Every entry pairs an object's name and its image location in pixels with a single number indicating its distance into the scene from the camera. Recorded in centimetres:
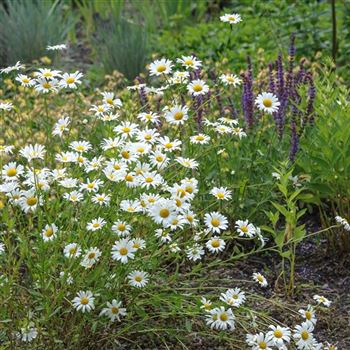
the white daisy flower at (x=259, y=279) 337
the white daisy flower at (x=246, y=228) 333
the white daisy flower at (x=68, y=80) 352
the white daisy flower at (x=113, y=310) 308
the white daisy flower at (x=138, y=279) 310
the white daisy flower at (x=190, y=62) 364
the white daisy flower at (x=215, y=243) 326
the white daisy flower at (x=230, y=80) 381
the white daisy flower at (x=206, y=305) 315
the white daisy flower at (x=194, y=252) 332
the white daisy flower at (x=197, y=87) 356
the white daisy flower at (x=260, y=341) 309
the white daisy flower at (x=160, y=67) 359
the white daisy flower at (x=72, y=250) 298
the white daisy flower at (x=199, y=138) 352
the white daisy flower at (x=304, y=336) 312
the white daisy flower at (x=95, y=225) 305
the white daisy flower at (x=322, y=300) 339
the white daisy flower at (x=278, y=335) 308
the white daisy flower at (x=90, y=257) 304
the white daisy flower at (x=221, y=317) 308
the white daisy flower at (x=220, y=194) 338
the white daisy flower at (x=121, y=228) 307
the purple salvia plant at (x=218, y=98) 474
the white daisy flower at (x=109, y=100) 369
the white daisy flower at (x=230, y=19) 380
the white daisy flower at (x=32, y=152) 329
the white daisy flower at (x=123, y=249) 303
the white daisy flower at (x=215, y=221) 325
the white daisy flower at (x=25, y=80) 360
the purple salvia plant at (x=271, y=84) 445
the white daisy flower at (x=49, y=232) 305
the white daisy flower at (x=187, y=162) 326
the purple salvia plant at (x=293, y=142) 421
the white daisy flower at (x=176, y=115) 342
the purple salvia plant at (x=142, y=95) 447
